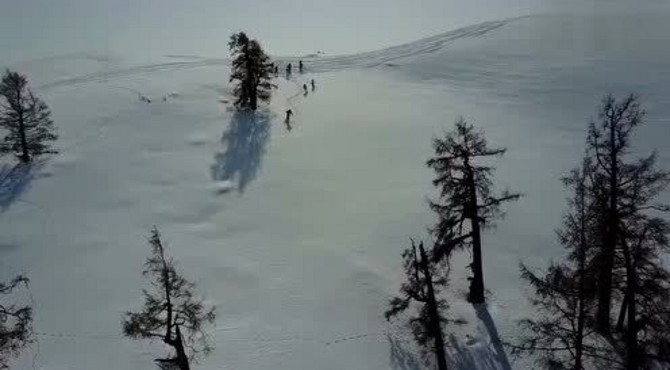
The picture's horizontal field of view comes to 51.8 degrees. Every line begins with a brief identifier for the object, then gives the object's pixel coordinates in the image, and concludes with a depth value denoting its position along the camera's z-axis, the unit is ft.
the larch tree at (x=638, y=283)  76.42
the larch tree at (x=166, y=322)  81.36
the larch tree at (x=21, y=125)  182.19
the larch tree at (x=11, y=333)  75.51
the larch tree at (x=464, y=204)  110.63
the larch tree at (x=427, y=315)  88.63
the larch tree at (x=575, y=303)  78.02
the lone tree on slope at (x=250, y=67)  211.00
